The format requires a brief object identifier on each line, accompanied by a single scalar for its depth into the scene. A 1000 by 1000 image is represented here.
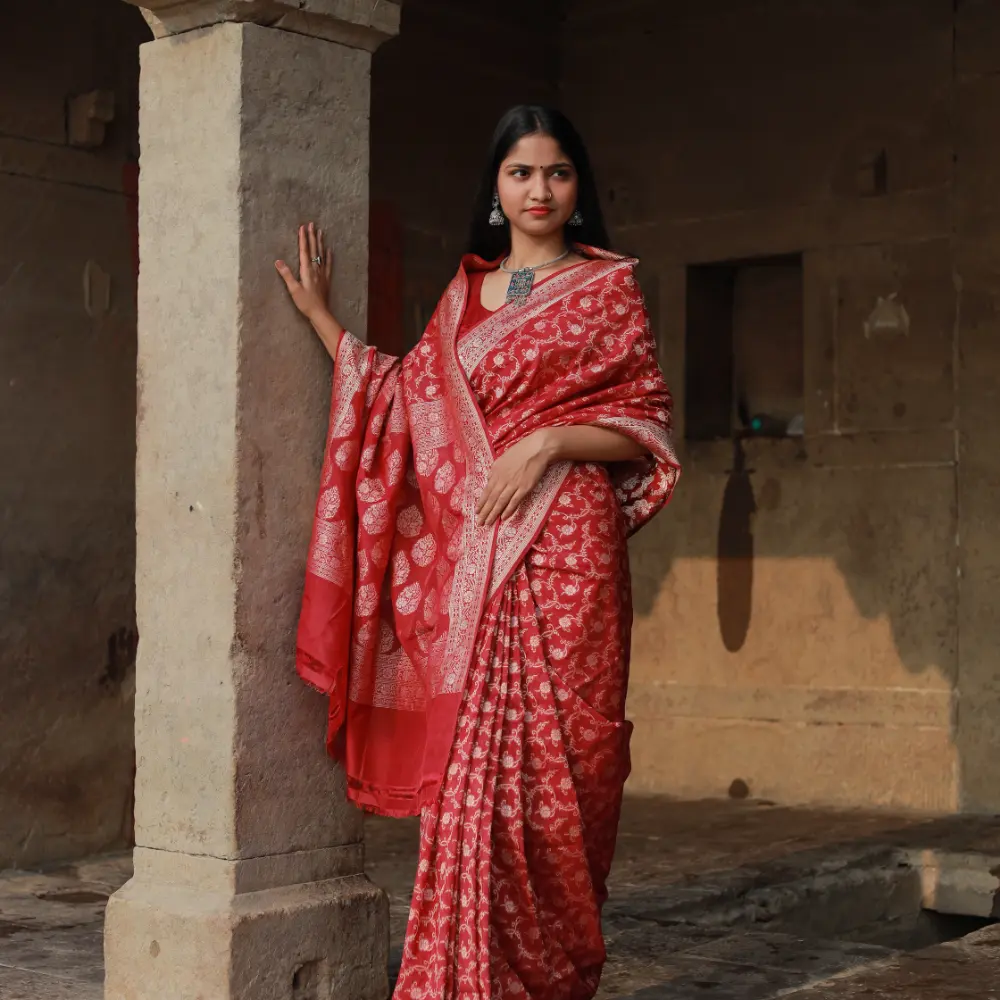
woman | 5.90
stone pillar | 6.34
